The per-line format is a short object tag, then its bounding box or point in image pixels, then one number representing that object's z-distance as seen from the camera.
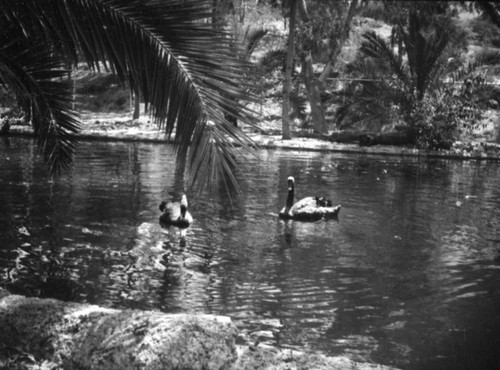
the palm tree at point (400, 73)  28.20
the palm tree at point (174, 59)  4.28
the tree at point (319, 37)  31.64
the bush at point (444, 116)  27.90
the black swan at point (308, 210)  12.32
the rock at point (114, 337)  3.85
